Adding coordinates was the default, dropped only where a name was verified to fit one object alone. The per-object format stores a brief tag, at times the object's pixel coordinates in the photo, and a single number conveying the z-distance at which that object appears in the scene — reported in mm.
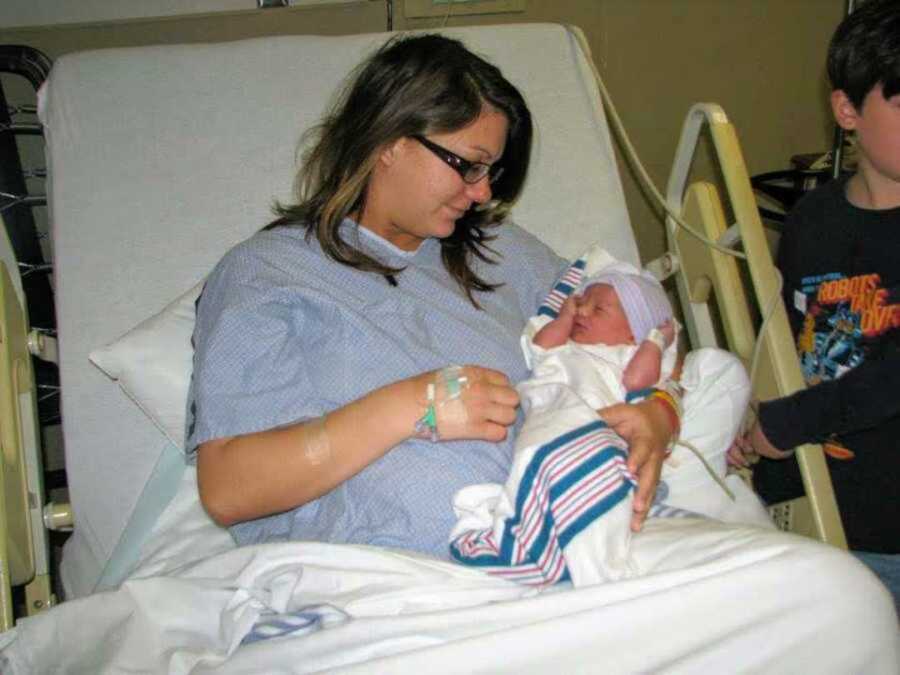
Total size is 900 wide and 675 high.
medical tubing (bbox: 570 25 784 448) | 1436
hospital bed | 1010
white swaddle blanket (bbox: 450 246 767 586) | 1133
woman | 1234
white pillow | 1560
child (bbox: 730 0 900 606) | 1428
